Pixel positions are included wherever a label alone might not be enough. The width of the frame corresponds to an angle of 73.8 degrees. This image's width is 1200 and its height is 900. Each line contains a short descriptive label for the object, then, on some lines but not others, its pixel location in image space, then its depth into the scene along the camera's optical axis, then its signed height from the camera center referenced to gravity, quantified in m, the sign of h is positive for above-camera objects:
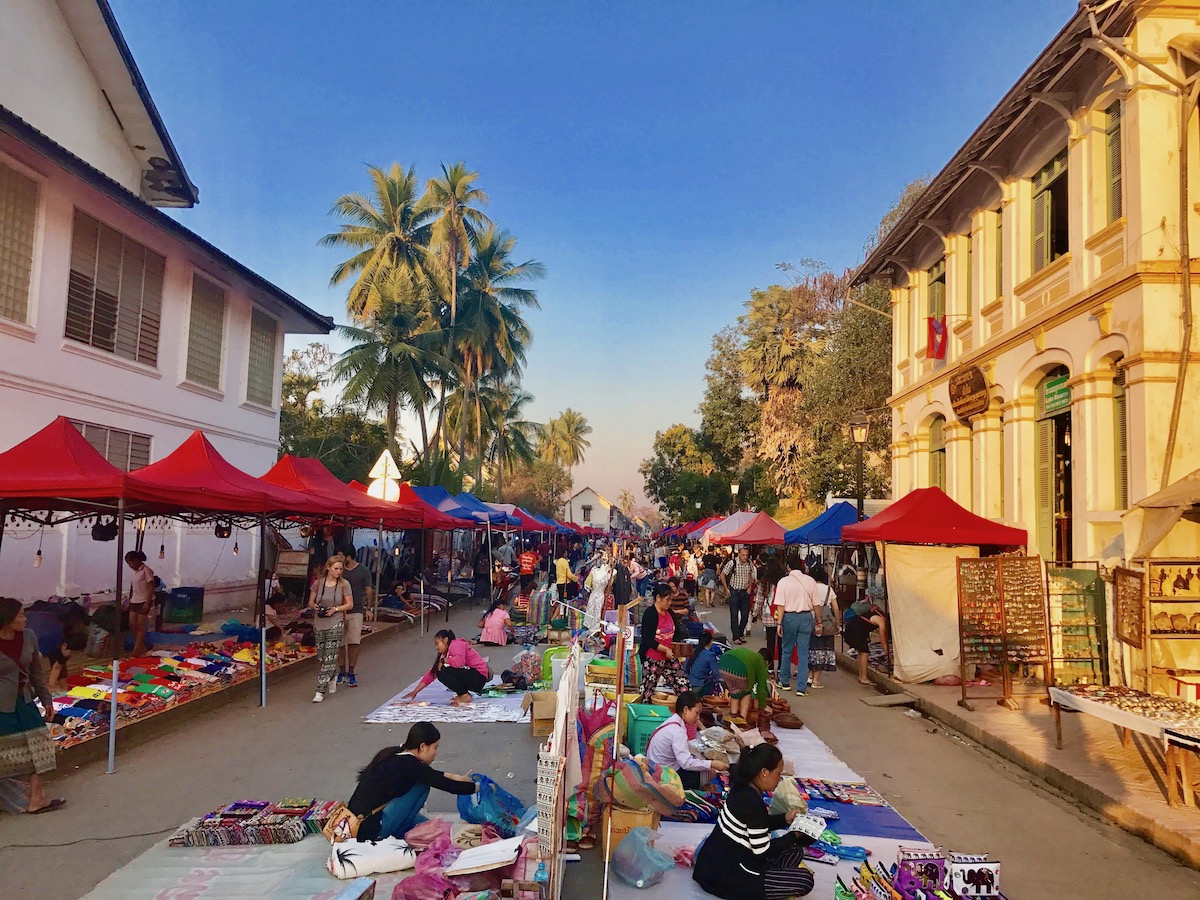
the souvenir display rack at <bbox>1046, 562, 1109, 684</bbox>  10.15 -1.27
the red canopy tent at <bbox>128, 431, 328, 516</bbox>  9.50 +0.25
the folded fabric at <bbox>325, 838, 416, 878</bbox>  5.18 -2.28
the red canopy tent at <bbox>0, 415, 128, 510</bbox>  8.59 +0.32
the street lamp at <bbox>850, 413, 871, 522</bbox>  17.72 +2.00
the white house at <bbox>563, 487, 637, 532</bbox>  96.81 +0.80
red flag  16.20 +3.87
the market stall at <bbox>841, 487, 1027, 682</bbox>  11.89 -0.76
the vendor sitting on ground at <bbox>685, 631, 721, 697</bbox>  10.23 -1.97
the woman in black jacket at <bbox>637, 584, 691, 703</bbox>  10.55 -1.75
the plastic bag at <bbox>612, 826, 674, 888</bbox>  5.21 -2.26
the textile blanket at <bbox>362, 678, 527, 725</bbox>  9.52 -2.46
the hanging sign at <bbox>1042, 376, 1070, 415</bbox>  12.00 +2.07
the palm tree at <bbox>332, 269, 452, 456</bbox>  32.16 +6.28
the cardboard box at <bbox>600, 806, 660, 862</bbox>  5.70 -2.17
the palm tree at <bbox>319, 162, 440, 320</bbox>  37.50 +13.11
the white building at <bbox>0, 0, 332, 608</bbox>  12.93 +3.99
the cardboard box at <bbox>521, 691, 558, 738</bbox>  8.62 -2.11
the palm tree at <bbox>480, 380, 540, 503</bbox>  48.66 +6.08
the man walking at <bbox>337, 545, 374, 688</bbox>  11.27 -1.64
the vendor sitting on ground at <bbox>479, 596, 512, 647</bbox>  15.29 -2.17
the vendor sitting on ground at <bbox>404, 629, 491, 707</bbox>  10.49 -2.08
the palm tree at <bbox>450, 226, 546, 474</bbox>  40.22 +10.12
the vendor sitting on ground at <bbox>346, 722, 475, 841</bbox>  5.39 -1.85
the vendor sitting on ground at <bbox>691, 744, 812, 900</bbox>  4.81 -2.01
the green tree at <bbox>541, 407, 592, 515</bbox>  90.62 +8.63
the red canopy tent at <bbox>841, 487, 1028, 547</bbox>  11.85 +0.01
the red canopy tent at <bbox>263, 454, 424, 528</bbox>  13.73 +0.38
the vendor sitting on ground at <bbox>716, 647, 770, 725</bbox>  9.40 -1.86
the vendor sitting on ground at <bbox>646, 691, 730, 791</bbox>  6.77 -1.99
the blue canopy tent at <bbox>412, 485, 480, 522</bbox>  22.06 +0.32
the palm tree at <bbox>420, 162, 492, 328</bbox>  39.38 +14.74
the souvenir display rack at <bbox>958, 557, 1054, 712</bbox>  10.05 -1.11
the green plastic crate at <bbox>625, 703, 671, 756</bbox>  7.63 -1.98
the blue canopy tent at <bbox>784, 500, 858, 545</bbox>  18.12 -0.07
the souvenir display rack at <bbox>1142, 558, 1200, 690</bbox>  8.70 -0.71
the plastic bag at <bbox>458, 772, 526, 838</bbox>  5.73 -2.13
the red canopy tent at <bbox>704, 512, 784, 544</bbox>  21.00 -0.27
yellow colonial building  9.67 +3.63
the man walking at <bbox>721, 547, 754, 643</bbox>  16.25 -1.47
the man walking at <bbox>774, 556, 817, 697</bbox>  11.14 -1.28
